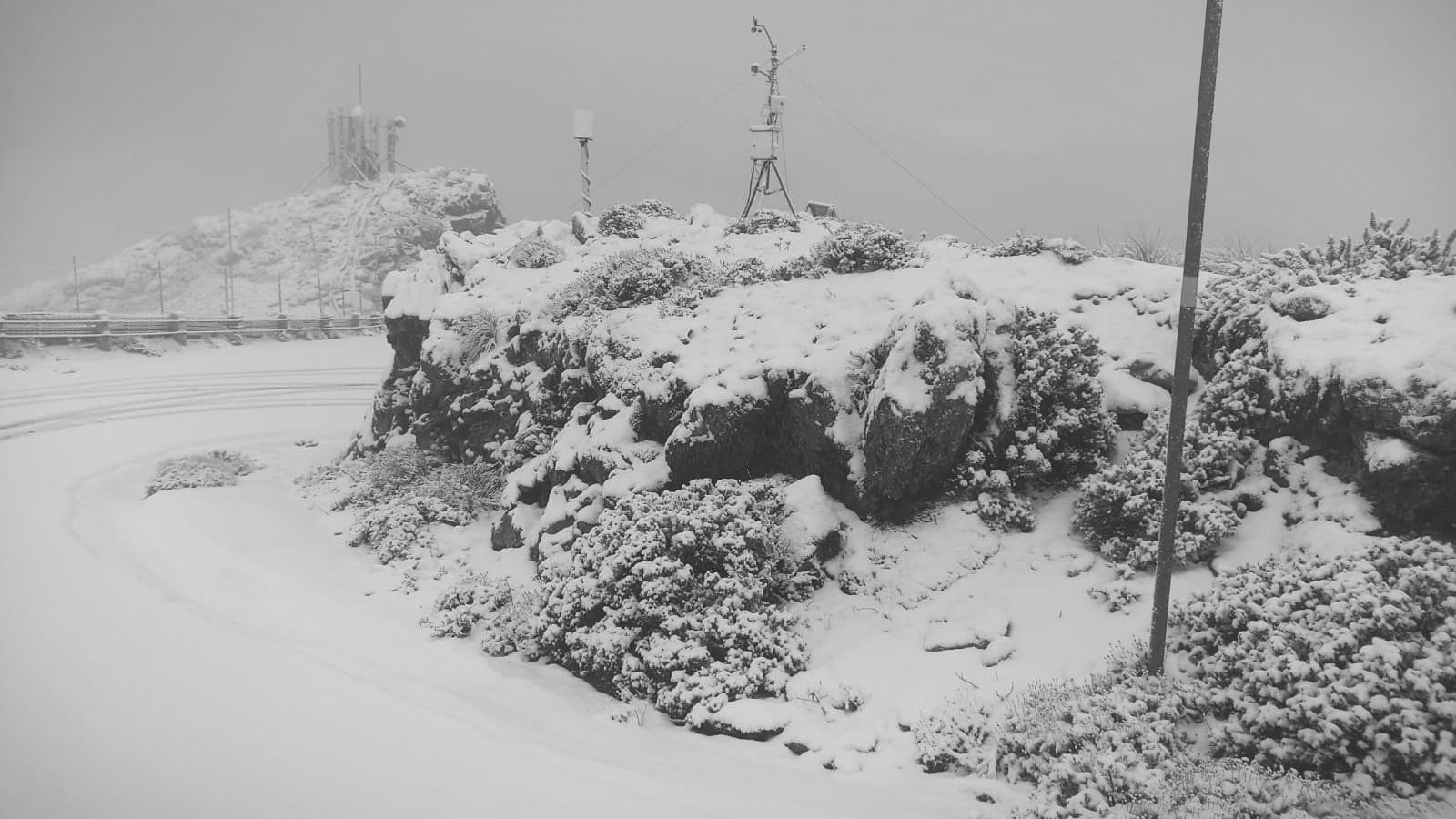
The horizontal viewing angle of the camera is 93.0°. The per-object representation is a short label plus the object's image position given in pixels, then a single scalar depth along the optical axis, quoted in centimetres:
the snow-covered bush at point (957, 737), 600
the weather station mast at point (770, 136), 1781
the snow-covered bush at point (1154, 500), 757
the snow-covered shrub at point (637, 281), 1338
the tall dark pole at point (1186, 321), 543
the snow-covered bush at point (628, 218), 1817
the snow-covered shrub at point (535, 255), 1706
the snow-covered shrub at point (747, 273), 1310
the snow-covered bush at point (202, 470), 1507
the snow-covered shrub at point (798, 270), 1270
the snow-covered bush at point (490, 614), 902
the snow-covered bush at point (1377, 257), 877
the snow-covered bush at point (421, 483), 1308
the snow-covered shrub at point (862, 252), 1260
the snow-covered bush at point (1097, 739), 517
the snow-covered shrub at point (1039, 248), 1234
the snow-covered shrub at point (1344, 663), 487
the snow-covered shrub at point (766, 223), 1684
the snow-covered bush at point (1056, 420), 927
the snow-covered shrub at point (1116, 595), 738
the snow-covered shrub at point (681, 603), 778
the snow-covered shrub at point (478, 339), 1509
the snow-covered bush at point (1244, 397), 830
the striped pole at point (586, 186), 2012
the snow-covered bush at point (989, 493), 891
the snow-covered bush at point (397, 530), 1193
